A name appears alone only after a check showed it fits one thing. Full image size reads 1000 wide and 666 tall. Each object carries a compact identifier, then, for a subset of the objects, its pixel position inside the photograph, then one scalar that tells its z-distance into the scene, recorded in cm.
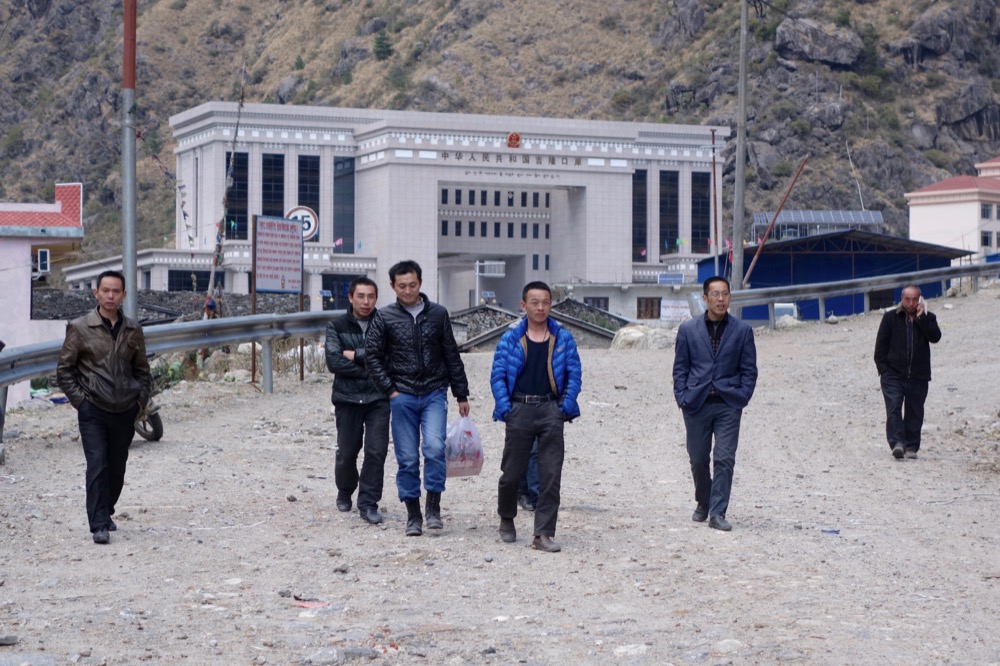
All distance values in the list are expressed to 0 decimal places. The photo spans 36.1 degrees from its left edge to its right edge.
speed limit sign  3072
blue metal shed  5566
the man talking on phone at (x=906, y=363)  1484
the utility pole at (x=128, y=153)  1759
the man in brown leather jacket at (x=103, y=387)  984
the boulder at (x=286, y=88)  15788
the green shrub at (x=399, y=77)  14850
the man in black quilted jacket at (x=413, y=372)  1012
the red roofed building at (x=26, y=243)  3712
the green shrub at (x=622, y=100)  14400
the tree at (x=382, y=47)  15675
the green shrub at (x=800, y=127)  12850
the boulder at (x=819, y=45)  13812
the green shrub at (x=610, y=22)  16045
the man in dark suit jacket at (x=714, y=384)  1067
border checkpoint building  9031
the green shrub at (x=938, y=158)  12900
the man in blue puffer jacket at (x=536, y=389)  972
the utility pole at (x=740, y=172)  3234
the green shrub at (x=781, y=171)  12394
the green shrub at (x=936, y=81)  13762
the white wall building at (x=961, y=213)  8725
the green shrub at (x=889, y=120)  13200
